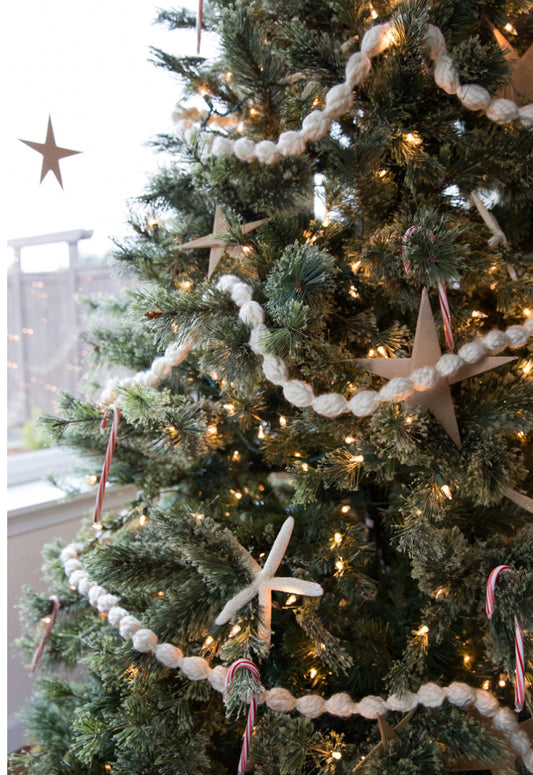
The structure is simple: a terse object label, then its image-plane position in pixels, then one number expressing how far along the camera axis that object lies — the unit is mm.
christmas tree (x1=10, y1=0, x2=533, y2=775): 576
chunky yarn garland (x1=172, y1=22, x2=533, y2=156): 578
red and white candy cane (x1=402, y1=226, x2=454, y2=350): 558
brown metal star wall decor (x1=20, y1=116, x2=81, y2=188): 793
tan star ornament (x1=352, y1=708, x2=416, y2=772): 597
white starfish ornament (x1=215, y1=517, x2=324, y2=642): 591
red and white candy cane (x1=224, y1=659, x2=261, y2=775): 555
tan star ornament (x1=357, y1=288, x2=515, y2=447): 581
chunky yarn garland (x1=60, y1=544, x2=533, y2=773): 619
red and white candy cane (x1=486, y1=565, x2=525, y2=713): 545
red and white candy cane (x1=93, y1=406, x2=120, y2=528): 677
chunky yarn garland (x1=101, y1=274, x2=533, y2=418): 565
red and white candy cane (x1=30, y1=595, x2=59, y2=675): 841
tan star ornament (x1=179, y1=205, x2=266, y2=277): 674
